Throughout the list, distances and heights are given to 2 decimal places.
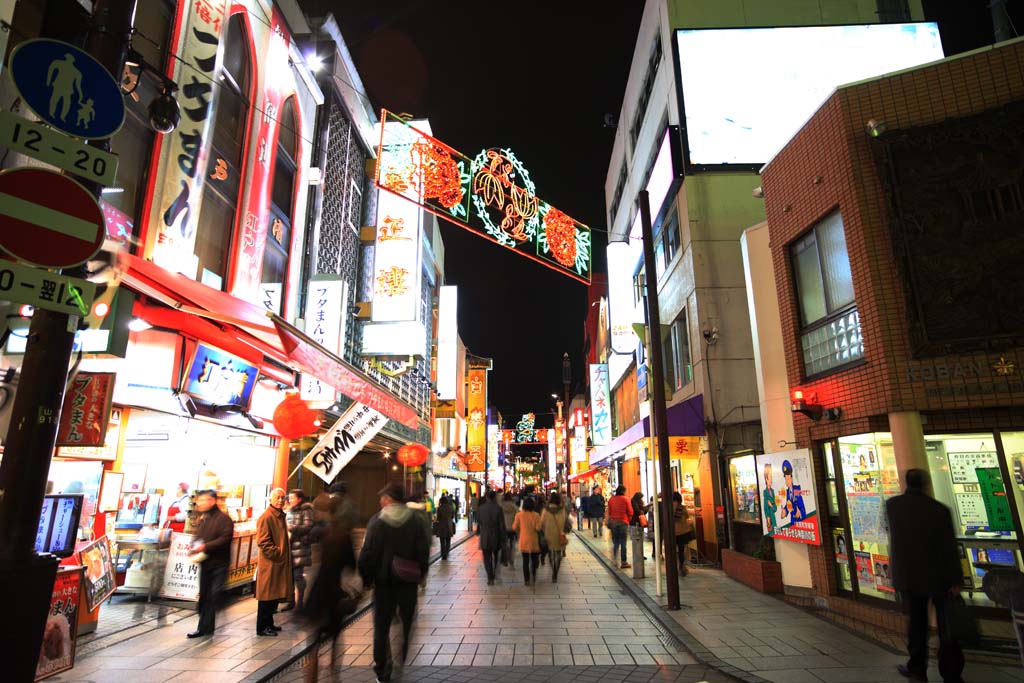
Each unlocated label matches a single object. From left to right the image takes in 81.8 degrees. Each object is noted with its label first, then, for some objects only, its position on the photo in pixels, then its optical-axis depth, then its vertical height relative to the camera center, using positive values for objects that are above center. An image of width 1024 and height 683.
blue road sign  3.62 +2.51
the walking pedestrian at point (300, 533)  8.92 -0.63
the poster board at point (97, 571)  7.49 -1.02
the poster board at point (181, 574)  9.56 -1.31
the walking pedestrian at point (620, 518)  14.45 -0.73
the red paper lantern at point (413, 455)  18.39 +1.04
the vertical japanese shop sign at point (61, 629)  5.81 -1.36
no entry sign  3.46 +1.62
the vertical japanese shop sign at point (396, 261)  17.33 +6.66
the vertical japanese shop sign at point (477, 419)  46.12 +5.43
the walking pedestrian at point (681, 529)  13.16 -0.93
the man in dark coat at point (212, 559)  7.71 -0.88
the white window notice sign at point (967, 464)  7.81 +0.27
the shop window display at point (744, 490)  13.33 -0.08
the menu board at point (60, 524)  6.81 -0.37
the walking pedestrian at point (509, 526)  17.06 -1.09
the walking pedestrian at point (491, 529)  12.79 -0.87
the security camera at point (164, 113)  5.49 +3.47
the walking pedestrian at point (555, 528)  13.35 -0.90
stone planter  10.76 -1.61
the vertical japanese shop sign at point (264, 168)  12.39 +6.95
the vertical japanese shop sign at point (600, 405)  29.78 +4.19
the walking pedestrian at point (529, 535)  12.73 -0.99
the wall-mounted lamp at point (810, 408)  9.26 +1.22
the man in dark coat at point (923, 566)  5.61 -0.76
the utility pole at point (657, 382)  10.03 +1.84
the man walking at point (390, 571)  5.87 -0.79
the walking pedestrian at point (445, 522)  16.47 -0.92
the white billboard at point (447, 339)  31.28 +7.68
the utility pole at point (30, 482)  3.24 +0.06
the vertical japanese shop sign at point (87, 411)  6.97 +0.94
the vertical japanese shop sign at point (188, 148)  9.77 +5.84
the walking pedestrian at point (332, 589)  5.38 -0.89
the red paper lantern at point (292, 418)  10.70 +1.27
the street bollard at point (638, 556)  12.97 -1.47
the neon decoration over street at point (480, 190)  12.17 +6.12
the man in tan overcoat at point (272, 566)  7.84 -0.99
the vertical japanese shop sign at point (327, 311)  15.14 +4.49
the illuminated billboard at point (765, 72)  17.58 +12.61
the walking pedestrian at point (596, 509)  24.11 -0.86
